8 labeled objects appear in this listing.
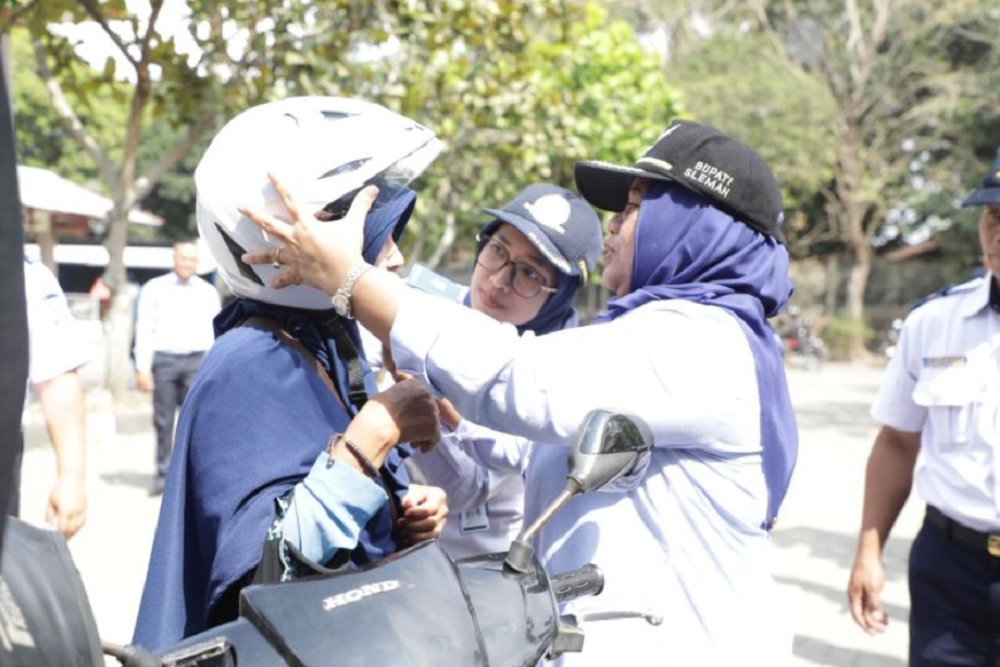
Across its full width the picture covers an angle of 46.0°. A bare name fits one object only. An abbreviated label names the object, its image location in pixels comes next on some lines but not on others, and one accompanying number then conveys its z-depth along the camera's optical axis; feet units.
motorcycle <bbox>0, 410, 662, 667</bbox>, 3.18
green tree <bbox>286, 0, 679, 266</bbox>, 35.22
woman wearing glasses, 9.36
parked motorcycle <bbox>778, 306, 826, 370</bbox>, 86.94
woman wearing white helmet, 5.30
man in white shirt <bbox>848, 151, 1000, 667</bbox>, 10.33
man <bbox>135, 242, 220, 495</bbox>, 27.81
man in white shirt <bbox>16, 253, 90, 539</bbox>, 12.00
